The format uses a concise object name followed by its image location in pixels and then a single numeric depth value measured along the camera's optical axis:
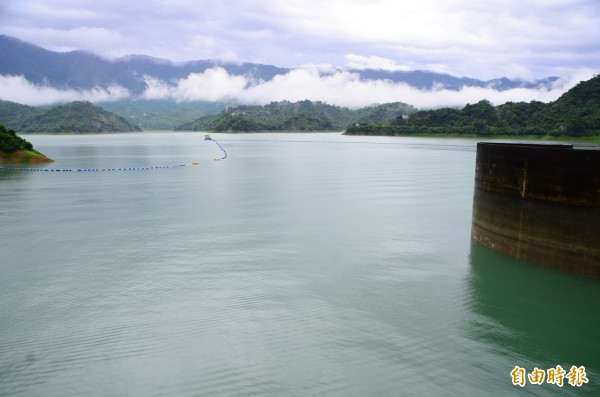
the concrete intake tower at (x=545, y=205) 13.05
